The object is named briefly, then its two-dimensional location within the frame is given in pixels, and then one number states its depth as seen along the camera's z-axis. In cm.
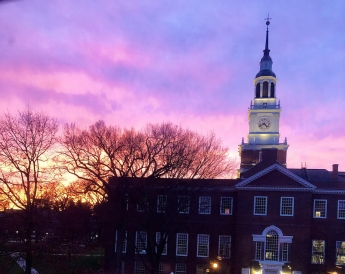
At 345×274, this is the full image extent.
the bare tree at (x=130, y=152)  2442
